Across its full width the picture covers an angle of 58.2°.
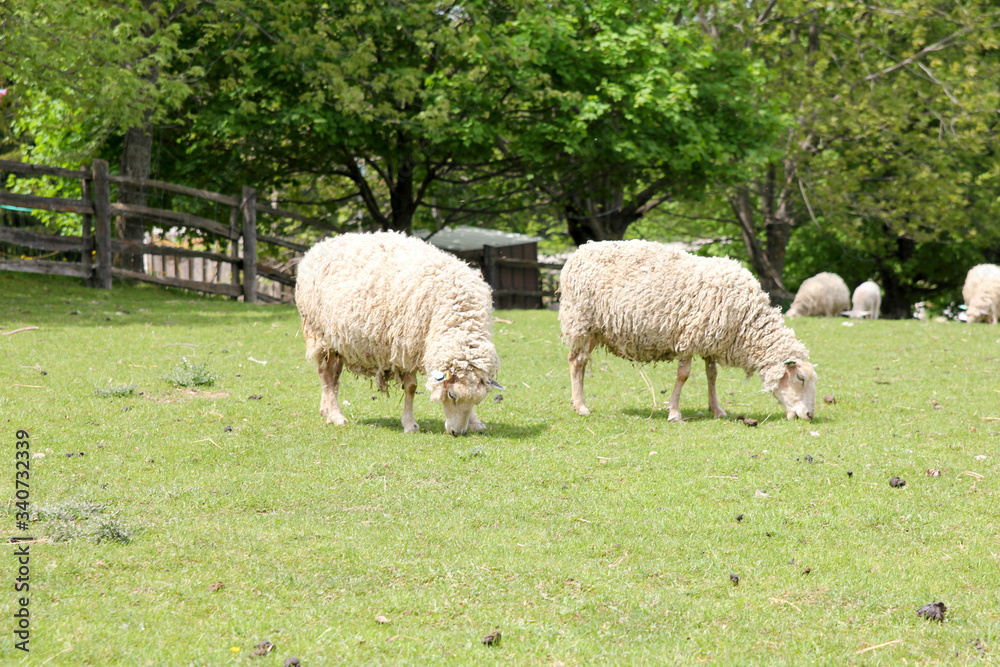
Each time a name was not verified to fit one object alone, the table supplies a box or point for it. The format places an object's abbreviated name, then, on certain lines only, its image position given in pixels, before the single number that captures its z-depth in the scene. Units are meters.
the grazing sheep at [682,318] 9.28
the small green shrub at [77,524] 5.15
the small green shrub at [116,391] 9.13
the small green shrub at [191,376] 9.96
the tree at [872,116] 26.27
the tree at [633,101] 20.67
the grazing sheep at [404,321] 7.89
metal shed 25.78
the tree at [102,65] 14.73
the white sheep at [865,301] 25.98
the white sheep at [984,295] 22.28
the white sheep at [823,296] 26.20
